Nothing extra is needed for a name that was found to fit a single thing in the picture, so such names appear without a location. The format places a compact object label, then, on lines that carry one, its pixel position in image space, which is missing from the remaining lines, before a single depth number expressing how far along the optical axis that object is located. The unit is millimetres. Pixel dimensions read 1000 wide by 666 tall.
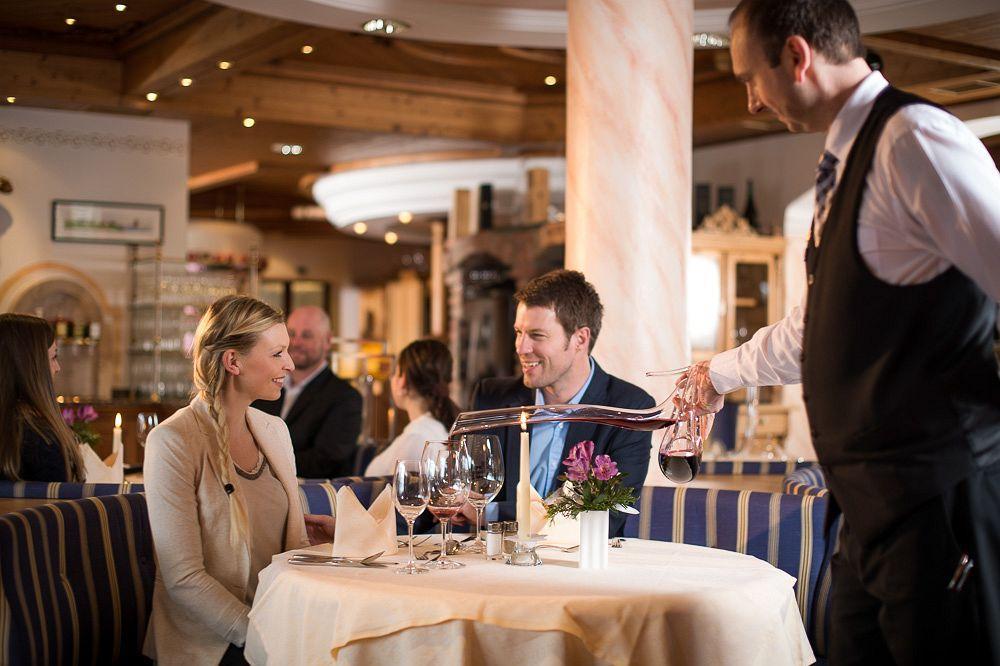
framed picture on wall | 8969
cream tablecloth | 2002
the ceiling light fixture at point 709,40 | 6171
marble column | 4699
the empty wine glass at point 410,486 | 2359
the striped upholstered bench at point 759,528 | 3225
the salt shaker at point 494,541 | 2498
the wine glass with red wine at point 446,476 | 2367
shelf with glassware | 9156
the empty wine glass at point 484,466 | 2416
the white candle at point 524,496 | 2518
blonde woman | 2520
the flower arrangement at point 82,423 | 4492
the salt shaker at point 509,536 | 2471
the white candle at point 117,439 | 4533
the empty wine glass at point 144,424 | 4567
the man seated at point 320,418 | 5145
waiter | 1436
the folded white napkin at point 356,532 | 2387
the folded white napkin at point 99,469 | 4258
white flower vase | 2342
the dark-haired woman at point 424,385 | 4168
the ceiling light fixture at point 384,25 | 6023
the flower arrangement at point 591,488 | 2385
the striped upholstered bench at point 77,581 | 2201
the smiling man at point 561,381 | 3271
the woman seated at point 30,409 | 3539
